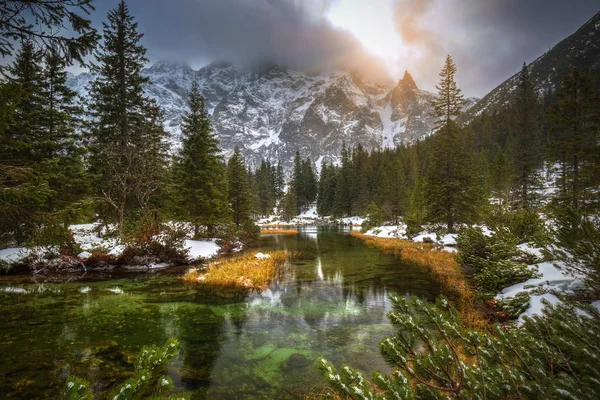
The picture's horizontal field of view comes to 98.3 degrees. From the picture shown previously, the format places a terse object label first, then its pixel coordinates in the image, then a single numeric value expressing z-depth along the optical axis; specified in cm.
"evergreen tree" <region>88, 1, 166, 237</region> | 2019
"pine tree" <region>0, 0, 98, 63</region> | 555
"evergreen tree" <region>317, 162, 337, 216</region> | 8394
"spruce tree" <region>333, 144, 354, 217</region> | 7725
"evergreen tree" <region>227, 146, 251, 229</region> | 3719
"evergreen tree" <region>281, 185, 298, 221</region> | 7847
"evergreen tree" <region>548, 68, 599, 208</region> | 1709
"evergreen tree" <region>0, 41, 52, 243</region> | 688
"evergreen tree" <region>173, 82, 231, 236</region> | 2455
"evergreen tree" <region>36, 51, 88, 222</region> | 1803
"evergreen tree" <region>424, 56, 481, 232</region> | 2516
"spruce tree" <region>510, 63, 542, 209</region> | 3325
